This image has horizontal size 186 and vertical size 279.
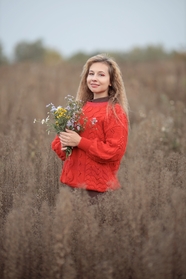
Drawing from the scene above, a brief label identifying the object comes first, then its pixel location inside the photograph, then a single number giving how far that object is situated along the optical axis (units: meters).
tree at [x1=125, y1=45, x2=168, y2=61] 65.75
